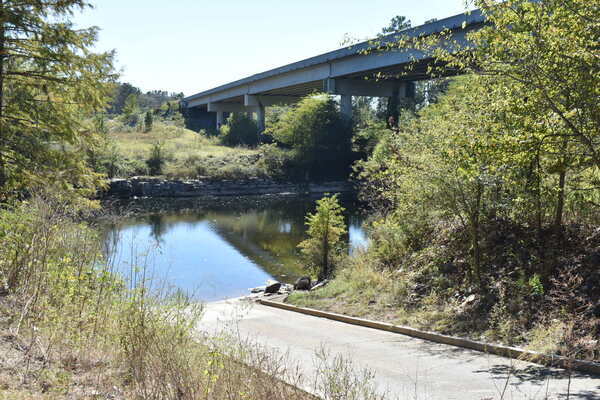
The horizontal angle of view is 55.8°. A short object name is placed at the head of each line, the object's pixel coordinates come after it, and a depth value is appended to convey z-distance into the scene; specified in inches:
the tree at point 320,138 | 2078.0
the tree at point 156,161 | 1913.1
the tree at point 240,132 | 2711.6
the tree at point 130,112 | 2910.9
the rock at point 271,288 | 637.3
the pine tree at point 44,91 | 472.7
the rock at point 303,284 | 632.4
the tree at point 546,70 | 285.6
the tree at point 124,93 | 4767.5
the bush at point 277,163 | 2076.8
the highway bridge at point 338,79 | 1299.8
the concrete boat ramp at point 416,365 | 233.9
